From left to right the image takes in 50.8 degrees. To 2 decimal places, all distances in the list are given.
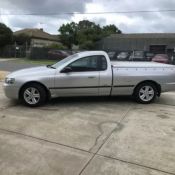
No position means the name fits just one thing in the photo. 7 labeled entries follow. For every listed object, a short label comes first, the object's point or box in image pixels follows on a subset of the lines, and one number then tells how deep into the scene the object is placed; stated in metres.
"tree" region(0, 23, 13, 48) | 30.55
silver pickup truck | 4.88
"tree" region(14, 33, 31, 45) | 34.12
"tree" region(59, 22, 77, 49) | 43.92
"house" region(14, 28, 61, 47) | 38.00
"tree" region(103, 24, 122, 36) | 59.25
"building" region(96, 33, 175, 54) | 36.76
